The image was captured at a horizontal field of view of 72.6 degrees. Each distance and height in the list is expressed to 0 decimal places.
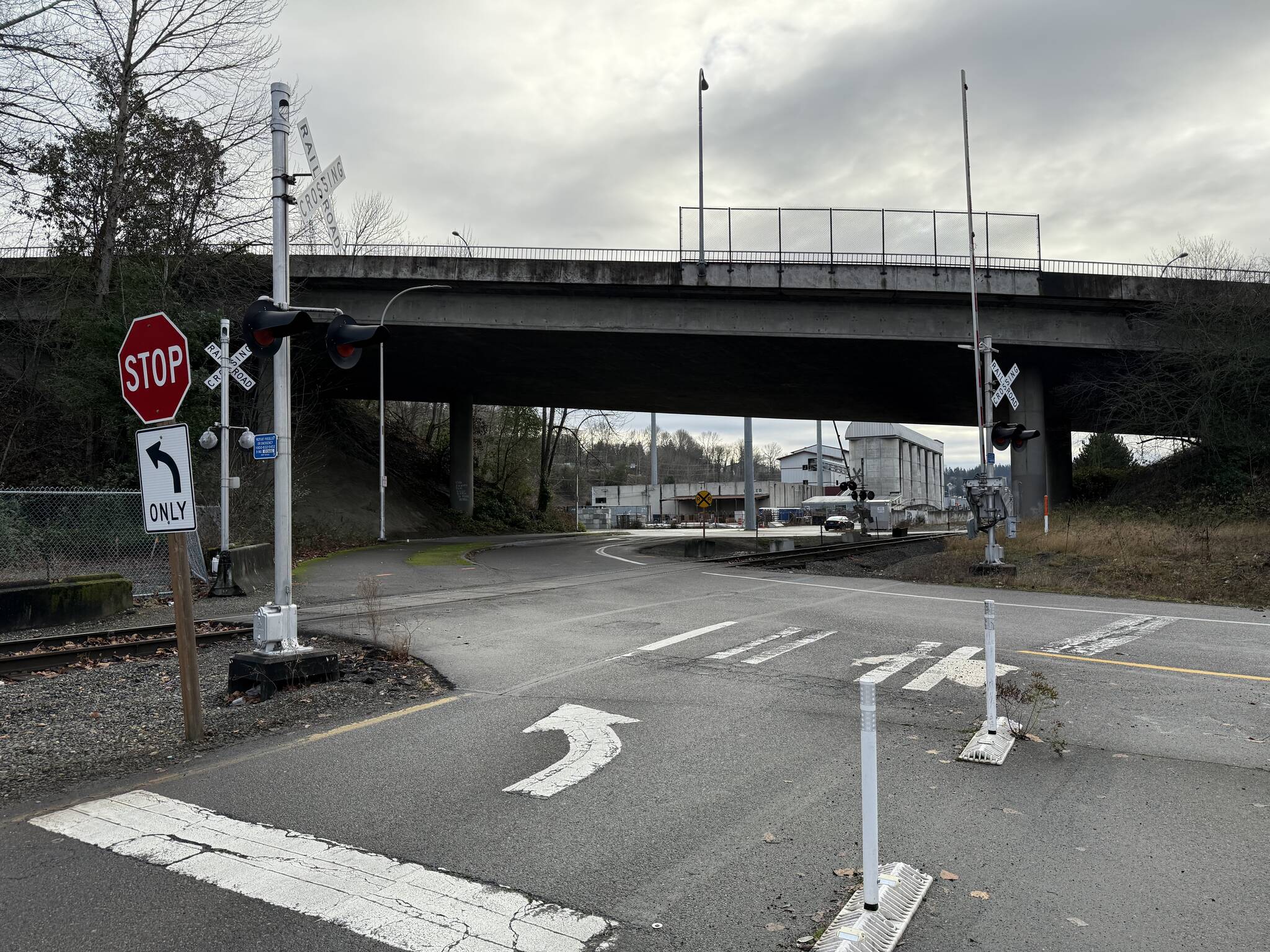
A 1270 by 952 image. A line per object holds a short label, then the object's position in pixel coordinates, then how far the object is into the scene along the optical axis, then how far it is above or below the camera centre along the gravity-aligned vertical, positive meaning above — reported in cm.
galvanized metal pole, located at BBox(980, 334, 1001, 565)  2070 +189
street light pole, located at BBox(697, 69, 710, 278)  2895 +914
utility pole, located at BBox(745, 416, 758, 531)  5447 +9
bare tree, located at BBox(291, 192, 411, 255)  2777 +844
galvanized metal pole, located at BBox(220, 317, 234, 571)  1728 +97
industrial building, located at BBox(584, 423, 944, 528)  10606 -74
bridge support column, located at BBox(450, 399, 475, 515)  4675 +158
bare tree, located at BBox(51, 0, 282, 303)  2455 +1140
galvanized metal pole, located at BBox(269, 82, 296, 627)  857 +107
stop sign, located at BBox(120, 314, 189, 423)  623 +90
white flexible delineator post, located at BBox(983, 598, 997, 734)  622 -133
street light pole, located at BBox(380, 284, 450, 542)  3544 -22
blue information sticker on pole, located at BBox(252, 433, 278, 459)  1121 +57
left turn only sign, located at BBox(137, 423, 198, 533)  622 +8
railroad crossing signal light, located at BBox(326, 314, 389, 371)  829 +143
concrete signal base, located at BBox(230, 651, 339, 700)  807 -174
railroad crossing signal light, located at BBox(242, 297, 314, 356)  802 +152
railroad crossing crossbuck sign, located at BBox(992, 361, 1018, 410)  2077 +229
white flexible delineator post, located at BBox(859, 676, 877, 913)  356 -130
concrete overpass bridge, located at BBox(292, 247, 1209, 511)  2900 +589
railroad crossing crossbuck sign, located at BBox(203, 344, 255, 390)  1688 +222
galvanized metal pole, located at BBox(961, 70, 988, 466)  2219 +467
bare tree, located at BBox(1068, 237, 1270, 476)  2823 +355
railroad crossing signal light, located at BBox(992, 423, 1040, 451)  1983 +95
